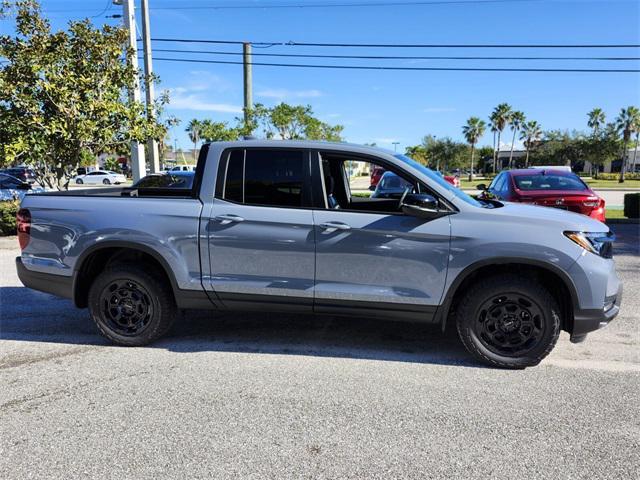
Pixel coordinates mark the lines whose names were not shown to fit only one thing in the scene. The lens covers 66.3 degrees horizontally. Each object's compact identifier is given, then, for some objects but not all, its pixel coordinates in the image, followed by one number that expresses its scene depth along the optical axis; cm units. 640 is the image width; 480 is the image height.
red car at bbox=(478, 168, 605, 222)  858
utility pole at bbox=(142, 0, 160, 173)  1419
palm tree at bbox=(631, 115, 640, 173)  5722
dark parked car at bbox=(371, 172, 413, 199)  780
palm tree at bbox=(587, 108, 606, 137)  6438
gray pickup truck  382
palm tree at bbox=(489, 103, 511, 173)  7050
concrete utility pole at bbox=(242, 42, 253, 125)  2156
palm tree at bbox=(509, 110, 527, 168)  7386
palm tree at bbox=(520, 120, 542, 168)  7769
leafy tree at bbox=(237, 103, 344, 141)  2605
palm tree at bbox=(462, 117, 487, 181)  7238
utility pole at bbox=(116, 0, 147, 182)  1276
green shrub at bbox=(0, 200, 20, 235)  1096
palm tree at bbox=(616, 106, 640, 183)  5653
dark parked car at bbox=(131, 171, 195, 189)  1039
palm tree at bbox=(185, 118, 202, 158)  7228
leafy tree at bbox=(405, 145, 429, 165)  8619
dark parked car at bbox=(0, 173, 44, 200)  1442
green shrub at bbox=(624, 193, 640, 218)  1386
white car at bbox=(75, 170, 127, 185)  4472
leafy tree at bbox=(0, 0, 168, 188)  972
